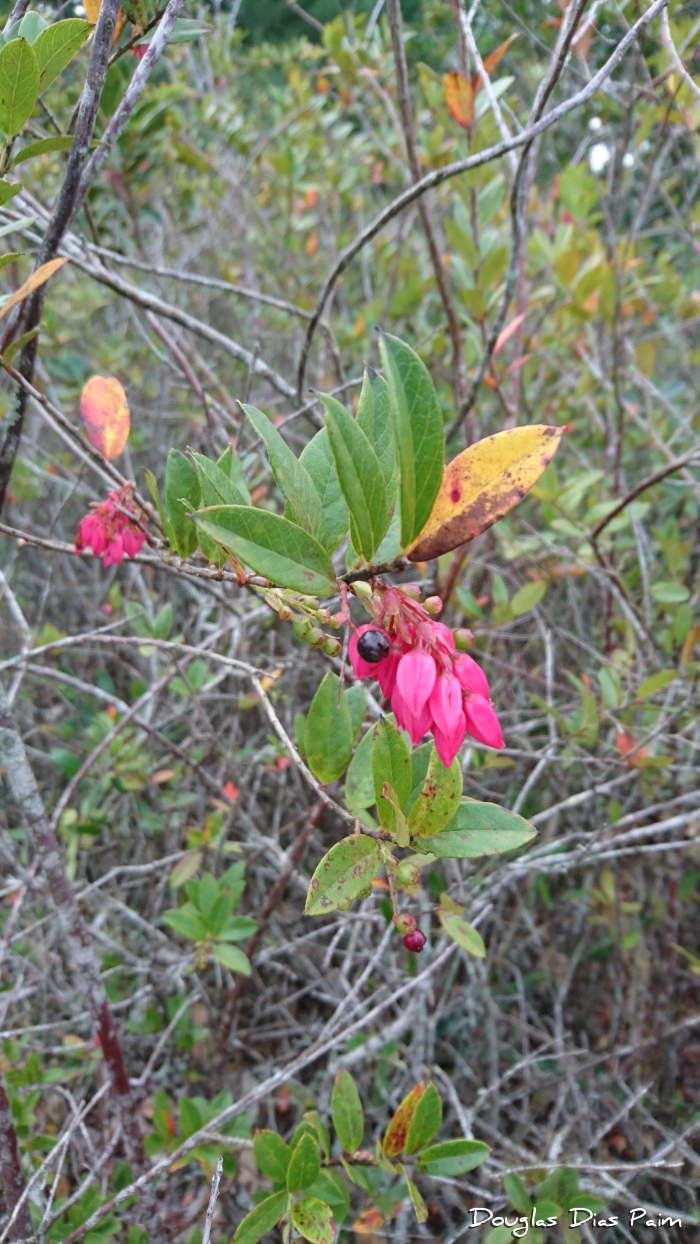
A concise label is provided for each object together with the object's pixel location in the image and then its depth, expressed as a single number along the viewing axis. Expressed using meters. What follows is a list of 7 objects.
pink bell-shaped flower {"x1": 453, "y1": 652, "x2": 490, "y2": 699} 0.19
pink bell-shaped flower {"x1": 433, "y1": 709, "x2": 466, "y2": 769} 0.18
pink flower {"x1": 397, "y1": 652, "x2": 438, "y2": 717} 0.17
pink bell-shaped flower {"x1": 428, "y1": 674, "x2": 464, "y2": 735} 0.18
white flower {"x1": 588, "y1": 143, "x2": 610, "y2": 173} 0.78
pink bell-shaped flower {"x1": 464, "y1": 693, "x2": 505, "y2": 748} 0.19
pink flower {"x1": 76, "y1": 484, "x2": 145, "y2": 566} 0.29
